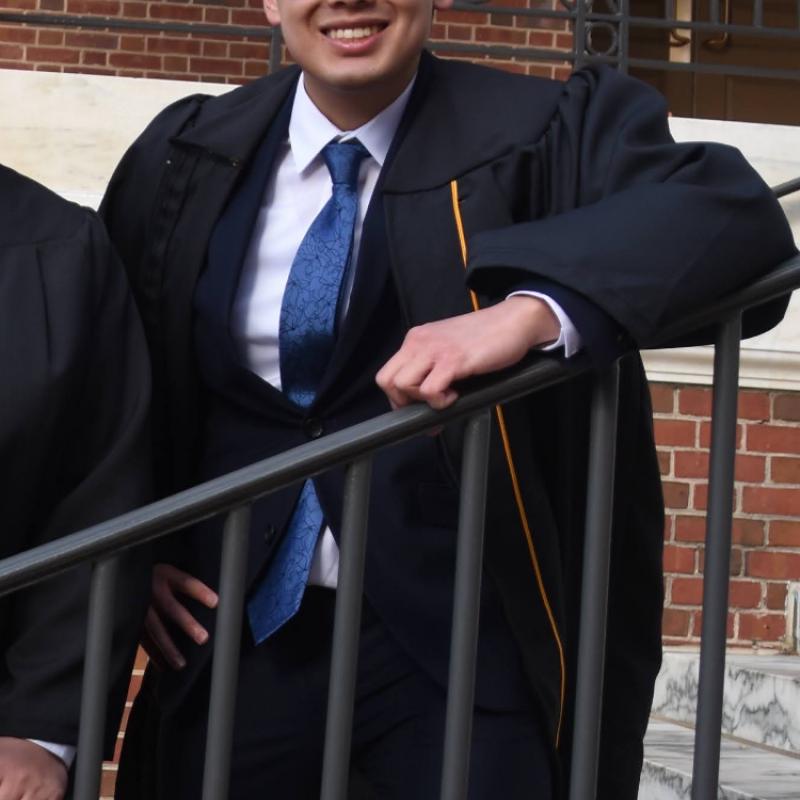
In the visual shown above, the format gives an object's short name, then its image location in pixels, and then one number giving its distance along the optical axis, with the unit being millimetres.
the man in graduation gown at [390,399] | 1955
